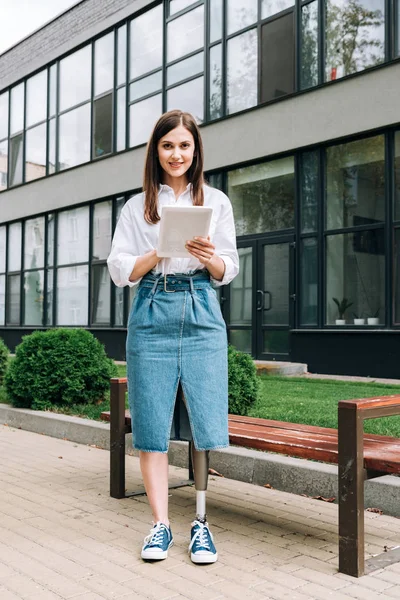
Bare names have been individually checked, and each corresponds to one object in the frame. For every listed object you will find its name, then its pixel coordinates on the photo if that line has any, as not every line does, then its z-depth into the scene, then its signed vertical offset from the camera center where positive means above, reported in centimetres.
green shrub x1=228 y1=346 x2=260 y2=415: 656 -44
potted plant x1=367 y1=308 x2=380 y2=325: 1185 +30
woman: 357 +3
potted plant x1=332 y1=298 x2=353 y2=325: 1238 +52
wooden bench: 326 -57
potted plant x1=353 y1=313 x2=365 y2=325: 1208 +30
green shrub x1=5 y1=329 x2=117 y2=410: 782 -41
